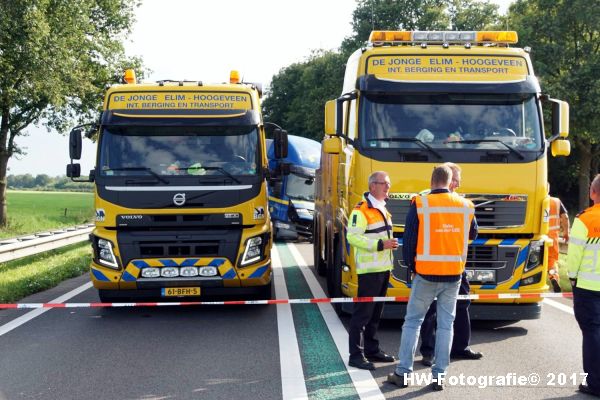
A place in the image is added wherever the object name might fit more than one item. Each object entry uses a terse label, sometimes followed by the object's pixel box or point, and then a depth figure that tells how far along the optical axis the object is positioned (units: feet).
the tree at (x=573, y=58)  108.58
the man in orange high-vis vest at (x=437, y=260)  19.81
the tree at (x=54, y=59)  71.72
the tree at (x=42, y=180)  410.52
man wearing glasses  21.79
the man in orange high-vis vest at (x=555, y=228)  35.12
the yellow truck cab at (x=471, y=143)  26.73
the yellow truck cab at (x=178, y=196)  30.22
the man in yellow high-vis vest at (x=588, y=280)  19.56
